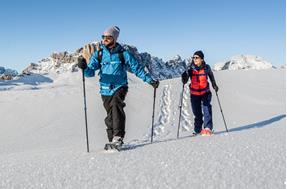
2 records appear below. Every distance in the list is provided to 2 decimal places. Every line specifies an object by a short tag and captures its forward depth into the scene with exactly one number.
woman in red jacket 6.28
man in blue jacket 4.75
